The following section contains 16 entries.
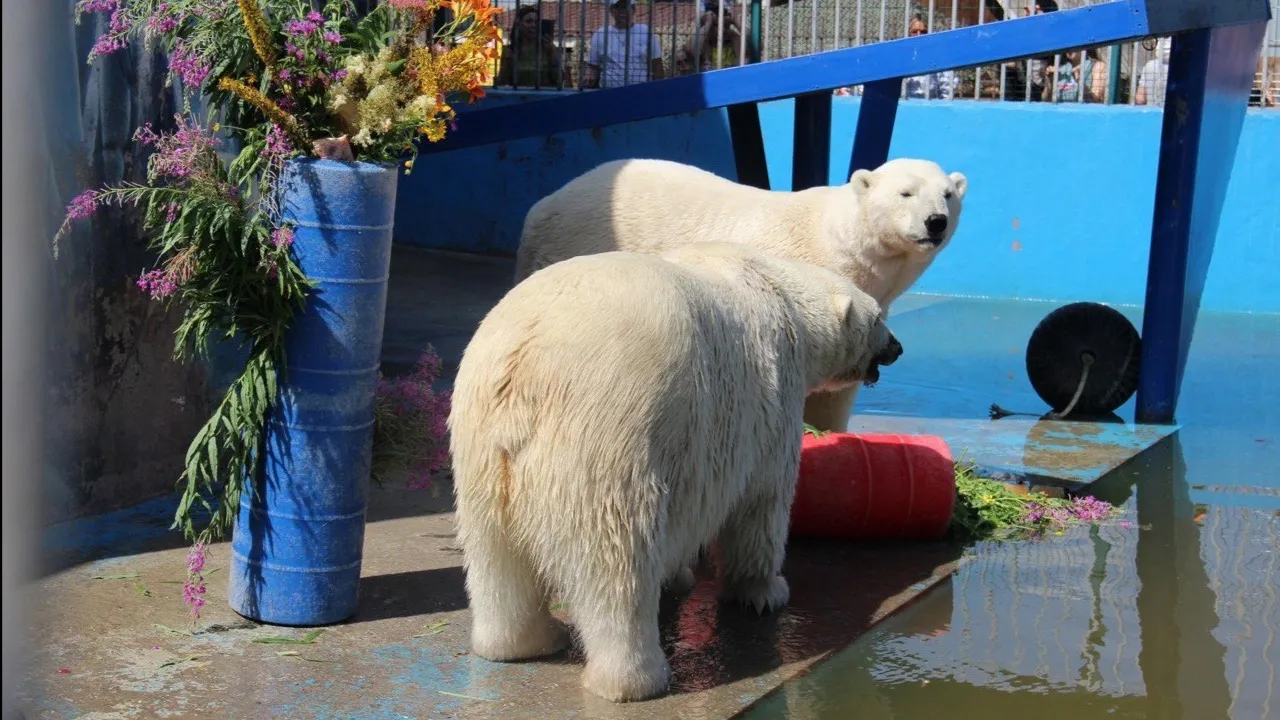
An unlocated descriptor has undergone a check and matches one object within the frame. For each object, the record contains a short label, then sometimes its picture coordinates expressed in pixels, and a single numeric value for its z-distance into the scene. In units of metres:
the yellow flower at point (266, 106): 3.63
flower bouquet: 3.70
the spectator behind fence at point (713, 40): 11.98
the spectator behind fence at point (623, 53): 12.27
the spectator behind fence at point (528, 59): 12.42
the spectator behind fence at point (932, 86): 12.25
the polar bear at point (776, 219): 6.41
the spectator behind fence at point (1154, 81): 11.65
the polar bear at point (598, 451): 3.39
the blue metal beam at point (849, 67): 6.51
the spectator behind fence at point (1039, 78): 11.85
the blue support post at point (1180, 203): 7.39
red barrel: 5.05
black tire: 7.79
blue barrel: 3.74
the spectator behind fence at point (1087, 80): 11.74
